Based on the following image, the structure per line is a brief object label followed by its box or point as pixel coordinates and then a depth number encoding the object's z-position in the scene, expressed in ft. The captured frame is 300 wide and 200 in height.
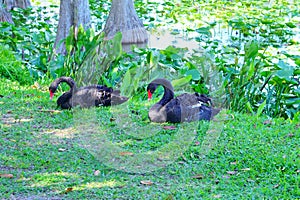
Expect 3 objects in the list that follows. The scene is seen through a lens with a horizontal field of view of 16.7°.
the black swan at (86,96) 38.66
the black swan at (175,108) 36.27
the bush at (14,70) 48.19
